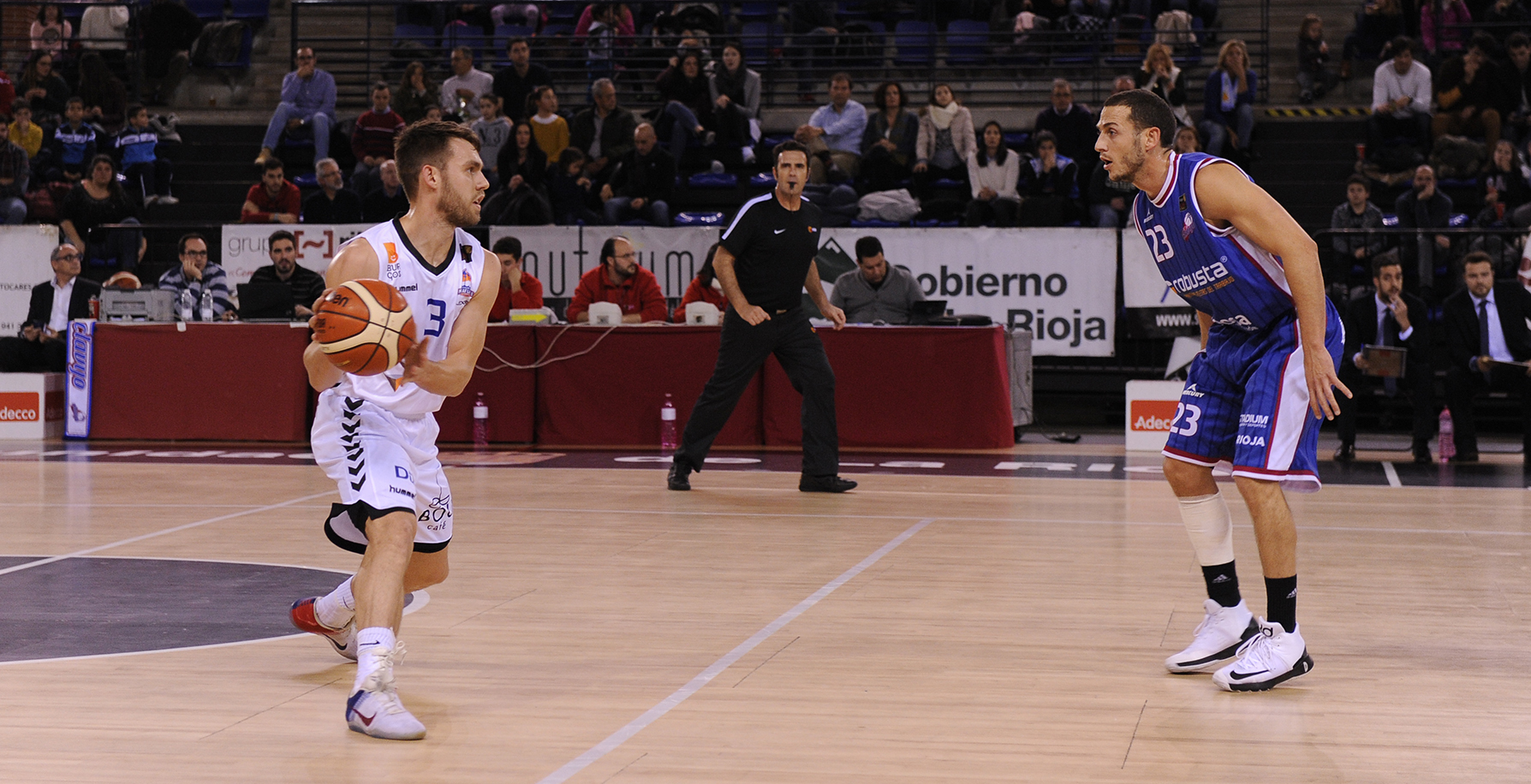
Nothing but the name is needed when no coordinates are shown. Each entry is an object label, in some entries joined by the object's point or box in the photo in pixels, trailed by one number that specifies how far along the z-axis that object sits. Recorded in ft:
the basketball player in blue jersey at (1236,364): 15.81
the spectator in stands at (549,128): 59.52
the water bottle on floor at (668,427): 42.24
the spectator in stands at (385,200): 55.16
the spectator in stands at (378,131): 60.18
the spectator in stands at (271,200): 55.57
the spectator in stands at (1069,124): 56.70
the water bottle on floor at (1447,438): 40.55
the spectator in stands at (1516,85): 55.47
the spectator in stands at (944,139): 56.85
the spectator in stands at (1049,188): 52.70
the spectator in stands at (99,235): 55.93
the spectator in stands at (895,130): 57.36
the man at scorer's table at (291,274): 46.26
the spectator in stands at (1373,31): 60.75
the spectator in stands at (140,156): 61.87
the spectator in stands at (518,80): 62.54
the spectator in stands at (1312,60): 61.77
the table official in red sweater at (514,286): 45.65
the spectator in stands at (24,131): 61.77
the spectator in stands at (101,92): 65.98
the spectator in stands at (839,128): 57.57
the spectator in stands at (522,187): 54.80
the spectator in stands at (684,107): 59.62
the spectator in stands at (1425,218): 49.11
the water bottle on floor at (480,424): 42.96
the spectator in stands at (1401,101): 56.13
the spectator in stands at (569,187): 56.59
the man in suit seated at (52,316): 48.29
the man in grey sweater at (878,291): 43.60
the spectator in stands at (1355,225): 49.49
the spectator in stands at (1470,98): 55.67
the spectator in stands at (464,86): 62.59
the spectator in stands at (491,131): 59.16
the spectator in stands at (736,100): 59.82
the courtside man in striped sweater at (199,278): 46.83
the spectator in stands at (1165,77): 55.21
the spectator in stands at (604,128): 59.77
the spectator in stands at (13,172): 58.80
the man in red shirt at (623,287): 45.06
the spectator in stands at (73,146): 61.46
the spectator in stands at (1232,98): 55.52
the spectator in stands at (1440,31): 59.72
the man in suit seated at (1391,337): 41.01
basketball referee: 32.19
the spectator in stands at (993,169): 54.75
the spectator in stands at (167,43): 70.95
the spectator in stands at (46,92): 65.92
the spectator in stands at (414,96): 61.67
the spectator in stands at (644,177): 56.08
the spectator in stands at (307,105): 62.39
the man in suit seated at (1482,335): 41.16
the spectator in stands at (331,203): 55.16
